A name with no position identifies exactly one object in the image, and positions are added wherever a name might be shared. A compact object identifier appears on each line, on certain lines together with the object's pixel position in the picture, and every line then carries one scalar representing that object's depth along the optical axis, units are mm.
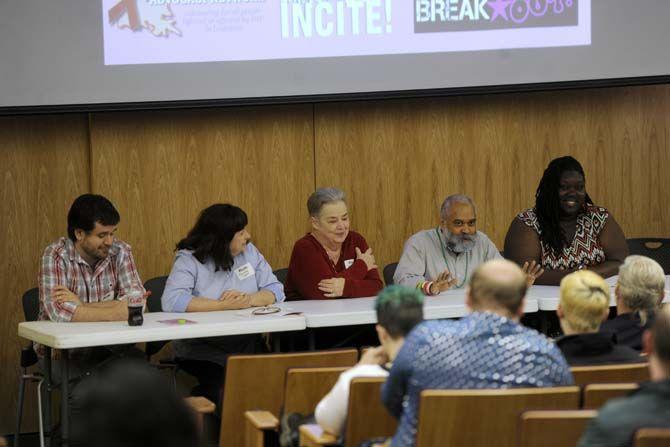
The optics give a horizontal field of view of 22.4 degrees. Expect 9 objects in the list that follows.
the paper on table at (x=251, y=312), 8480
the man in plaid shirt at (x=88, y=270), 8363
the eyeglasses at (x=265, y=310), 8523
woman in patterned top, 9986
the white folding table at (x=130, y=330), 7737
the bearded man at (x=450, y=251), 9697
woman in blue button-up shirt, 8763
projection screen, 10575
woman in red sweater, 9377
